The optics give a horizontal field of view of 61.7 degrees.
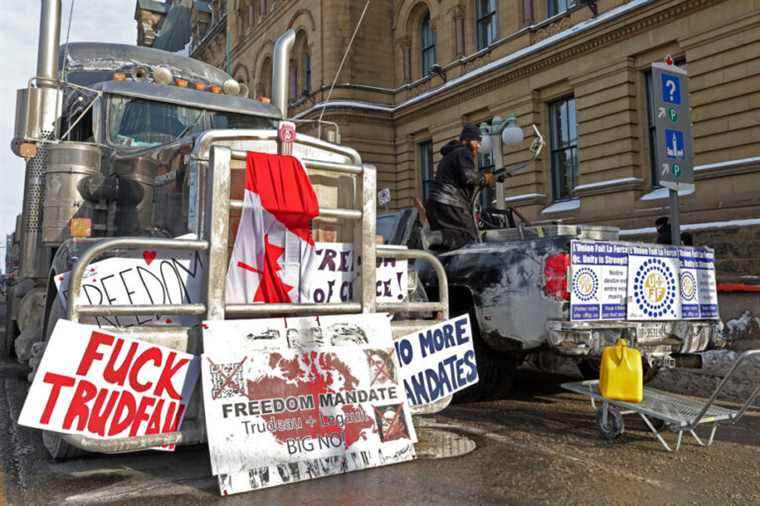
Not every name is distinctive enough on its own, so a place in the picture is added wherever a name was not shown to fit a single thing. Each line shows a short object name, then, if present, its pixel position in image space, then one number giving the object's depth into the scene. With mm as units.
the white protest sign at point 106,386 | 3131
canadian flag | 3938
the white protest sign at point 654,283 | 5133
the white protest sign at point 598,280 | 4844
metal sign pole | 7172
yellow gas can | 4344
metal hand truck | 4133
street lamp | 13273
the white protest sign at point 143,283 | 3609
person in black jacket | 6363
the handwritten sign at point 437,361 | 4309
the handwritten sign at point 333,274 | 4203
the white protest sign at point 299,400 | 3420
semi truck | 3699
